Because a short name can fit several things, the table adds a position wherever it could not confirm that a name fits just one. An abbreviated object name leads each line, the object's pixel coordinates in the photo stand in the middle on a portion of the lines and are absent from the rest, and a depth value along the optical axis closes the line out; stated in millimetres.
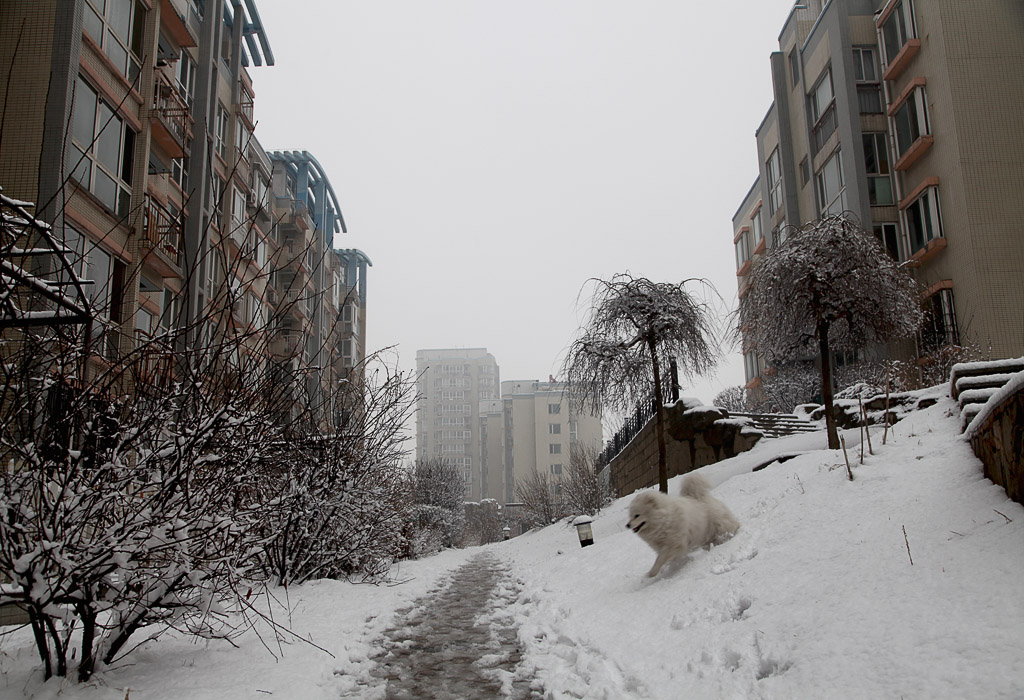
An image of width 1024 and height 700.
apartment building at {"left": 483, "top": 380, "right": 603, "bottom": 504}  97875
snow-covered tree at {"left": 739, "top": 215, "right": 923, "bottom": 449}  11633
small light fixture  14064
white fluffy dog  7285
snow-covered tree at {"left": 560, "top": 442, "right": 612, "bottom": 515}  22922
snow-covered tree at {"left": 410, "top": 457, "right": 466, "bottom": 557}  29206
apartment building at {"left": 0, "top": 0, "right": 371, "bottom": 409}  13211
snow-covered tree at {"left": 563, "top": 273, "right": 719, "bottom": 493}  14789
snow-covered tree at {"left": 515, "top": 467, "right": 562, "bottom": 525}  30281
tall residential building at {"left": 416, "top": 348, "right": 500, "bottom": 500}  122938
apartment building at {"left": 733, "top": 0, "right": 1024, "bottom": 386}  19828
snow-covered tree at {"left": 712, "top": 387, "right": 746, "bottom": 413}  29938
